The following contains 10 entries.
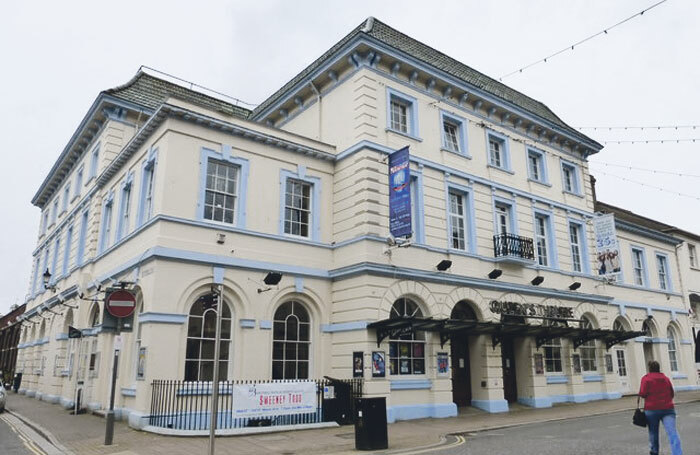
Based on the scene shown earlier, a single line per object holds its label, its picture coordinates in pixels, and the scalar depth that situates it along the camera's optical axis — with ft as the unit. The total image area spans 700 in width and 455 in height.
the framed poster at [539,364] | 65.62
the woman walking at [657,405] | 27.53
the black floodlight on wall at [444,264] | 57.67
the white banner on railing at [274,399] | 40.78
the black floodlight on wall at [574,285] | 73.20
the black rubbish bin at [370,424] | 35.37
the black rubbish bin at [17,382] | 101.19
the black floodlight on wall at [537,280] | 67.36
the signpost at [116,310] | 35.70
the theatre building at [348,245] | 50.34
